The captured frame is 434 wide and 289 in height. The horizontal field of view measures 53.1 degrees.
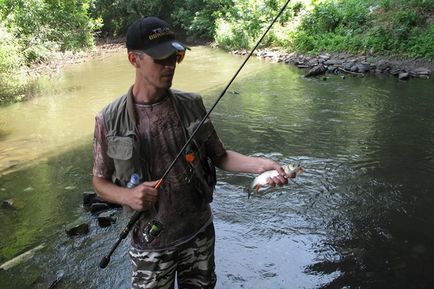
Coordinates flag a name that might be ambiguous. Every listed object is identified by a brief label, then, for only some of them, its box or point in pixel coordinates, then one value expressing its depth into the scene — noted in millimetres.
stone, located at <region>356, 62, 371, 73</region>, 15691
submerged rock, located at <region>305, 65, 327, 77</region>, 16188
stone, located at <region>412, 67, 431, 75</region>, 14277
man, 2502
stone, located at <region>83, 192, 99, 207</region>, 7211
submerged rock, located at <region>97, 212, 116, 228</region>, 6500
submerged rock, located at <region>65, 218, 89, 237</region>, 6309
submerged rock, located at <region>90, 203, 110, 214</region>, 6957
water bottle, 2551
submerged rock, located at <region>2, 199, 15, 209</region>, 7520
